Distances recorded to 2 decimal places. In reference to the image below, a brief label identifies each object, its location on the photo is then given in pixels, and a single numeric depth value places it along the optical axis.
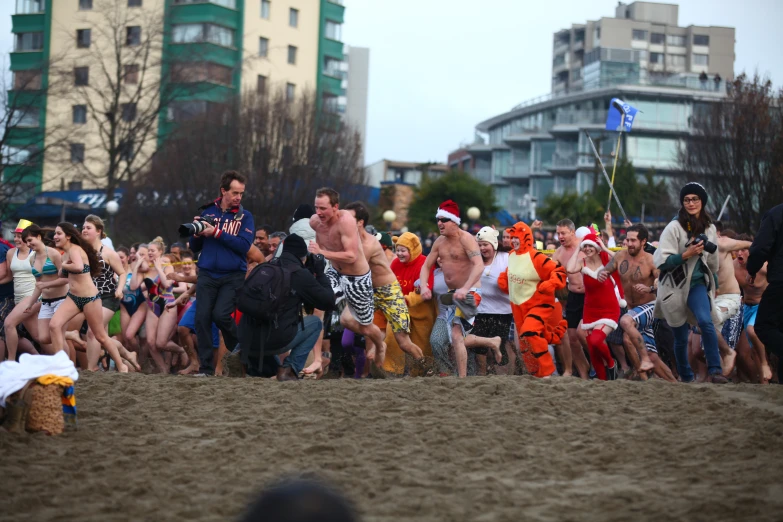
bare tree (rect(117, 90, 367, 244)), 38.38
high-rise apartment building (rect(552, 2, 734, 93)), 102.94
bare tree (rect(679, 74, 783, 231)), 34.53
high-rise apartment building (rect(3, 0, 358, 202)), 41.00
